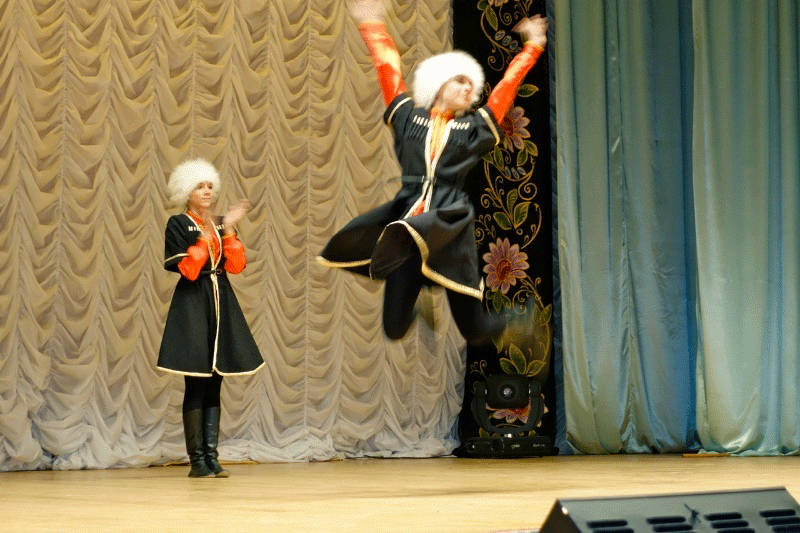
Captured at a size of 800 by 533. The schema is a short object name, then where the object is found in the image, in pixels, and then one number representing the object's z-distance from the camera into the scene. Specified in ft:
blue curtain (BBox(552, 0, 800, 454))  35.51
